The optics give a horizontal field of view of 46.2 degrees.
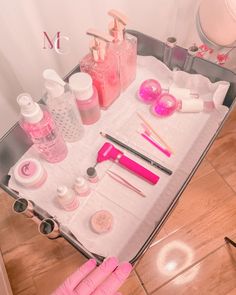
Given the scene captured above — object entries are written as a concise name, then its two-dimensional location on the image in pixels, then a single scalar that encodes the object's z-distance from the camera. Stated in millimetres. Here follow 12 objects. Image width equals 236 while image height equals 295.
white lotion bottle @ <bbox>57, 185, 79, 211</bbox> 556
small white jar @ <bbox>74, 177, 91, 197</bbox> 586
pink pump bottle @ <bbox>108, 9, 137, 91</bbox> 597
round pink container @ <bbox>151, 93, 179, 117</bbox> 711
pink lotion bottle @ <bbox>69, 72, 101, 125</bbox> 593
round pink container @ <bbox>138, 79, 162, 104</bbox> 733
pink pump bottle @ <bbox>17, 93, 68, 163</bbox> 518
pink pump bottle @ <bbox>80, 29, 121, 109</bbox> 583
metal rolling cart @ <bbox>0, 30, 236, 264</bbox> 553
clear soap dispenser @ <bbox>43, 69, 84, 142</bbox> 549
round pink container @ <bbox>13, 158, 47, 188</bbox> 606
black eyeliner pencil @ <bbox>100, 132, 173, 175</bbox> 642
